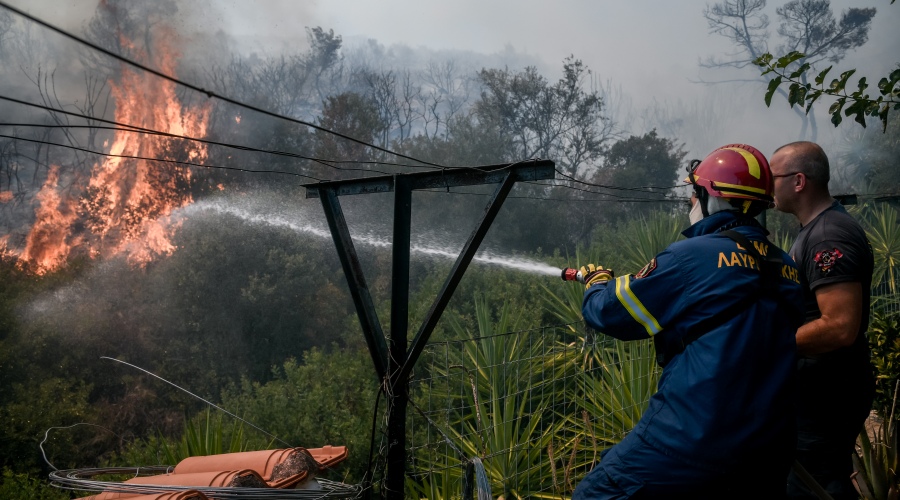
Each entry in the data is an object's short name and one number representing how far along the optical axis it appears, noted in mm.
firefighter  1974
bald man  2670
